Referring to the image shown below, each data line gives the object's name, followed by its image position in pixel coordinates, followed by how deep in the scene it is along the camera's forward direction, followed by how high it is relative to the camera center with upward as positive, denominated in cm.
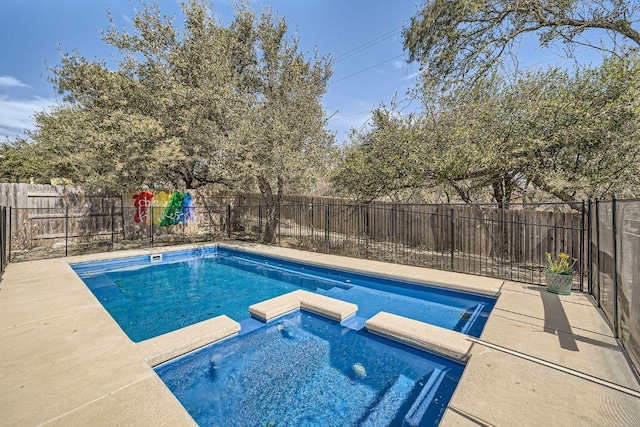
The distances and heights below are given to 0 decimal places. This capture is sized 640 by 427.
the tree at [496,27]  524 +367
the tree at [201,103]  792 +332
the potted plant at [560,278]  443 -99
